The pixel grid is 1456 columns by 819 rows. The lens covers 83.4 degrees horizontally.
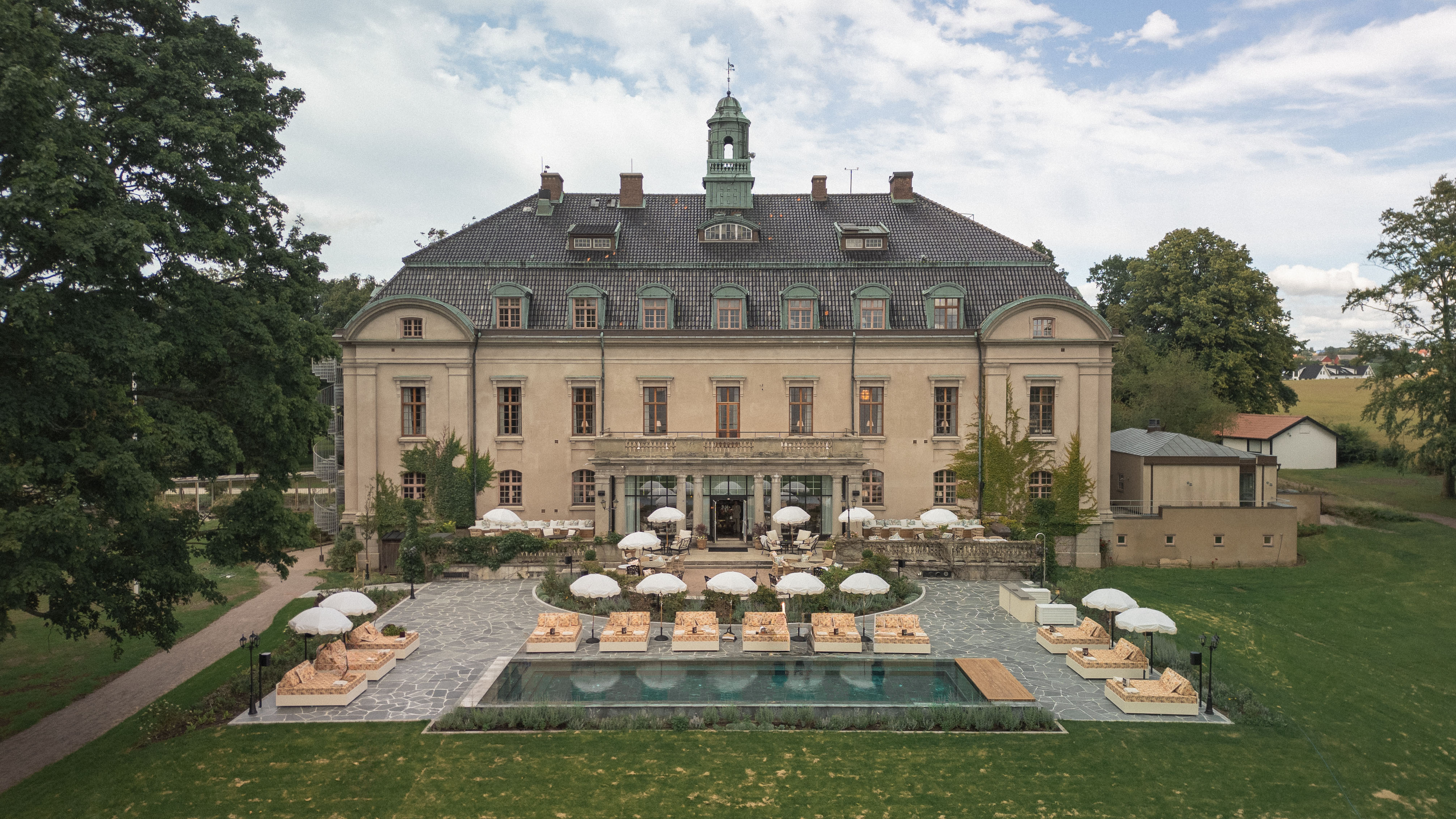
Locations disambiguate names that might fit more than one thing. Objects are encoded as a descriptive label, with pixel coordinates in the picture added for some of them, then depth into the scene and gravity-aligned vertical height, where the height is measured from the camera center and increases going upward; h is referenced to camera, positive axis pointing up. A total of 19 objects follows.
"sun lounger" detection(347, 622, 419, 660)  21.34 -5.85
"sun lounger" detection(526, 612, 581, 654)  22.16 -5.91
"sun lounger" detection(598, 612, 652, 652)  22.27 -5.92
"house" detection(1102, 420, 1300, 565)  34.28 -3.83
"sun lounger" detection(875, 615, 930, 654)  22.28 -6.05
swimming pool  19.11 -6.46
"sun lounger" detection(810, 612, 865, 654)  22.30 -5.92
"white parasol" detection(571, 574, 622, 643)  23.02 -4.75
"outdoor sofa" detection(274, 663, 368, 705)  18.30 -6.10
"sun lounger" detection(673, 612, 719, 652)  22.16 -5.89
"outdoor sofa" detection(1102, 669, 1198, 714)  18.25 -6.22
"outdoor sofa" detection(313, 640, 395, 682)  19.50 -5.87
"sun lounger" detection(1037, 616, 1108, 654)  22.19 -5.96
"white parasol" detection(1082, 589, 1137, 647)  21.28 -4.77
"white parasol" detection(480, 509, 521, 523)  31.27 -3.73
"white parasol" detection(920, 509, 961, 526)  31.25 -3.76
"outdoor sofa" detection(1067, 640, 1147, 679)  20.27 -6.07
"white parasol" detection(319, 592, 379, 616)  21.06 -4.79
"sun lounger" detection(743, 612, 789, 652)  22.11 -5.85
